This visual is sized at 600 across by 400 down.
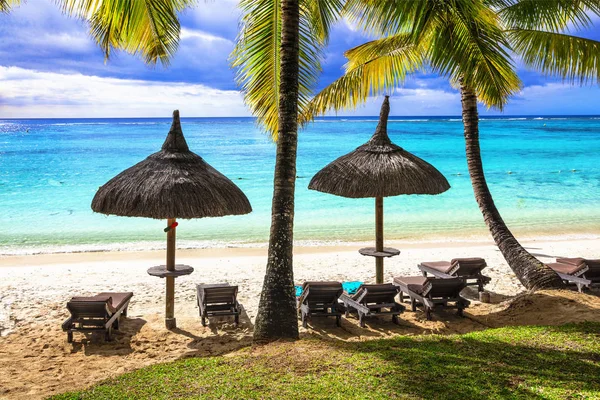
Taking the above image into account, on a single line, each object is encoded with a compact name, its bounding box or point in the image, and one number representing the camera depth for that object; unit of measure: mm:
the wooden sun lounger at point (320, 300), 7117
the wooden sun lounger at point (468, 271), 8844
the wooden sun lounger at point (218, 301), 7254
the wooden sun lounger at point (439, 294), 7430
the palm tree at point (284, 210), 5875
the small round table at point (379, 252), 7691
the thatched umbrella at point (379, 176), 7711
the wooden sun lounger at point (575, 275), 8344
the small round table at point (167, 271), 6750
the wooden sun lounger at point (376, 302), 7168
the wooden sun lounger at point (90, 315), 6547
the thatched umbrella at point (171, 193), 6617
